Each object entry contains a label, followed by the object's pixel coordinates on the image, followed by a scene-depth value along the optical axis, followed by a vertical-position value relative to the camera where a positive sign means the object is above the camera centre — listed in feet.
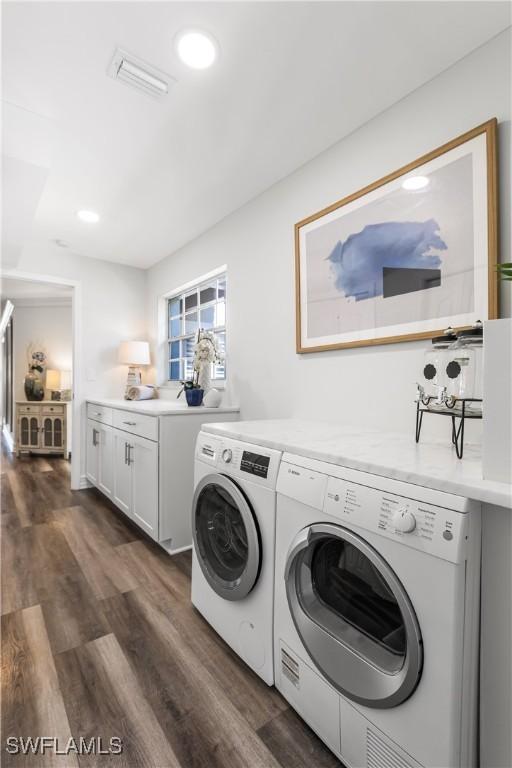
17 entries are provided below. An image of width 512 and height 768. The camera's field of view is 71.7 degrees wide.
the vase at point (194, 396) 8.70 -0.32
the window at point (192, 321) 10.10 +2.01
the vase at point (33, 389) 18.57 -0.29
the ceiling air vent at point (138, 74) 4.78 +4.36
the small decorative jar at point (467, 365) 3.92 +0.20
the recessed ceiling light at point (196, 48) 4.44 +4.36
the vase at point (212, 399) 8.77 -0.40
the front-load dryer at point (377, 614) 2.56 -2.06
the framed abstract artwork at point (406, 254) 4.47 +1.96
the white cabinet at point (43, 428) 17.03 -2.14
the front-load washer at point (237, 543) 4.27 -2.19
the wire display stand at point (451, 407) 3.77 -0.29
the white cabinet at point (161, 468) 7.56 -1.93
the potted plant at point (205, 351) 9.04 +0.82
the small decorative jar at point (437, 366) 4.20 +0.20
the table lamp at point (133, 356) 12.38 +0.96
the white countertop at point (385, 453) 2.65 -0.75
